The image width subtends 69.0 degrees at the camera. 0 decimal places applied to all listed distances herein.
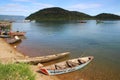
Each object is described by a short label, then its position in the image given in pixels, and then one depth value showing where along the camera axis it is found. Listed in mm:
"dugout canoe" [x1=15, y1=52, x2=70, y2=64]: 11167
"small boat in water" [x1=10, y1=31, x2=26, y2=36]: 23375
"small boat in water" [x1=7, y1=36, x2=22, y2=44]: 19098
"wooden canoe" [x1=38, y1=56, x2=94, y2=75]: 9647
